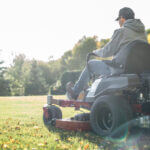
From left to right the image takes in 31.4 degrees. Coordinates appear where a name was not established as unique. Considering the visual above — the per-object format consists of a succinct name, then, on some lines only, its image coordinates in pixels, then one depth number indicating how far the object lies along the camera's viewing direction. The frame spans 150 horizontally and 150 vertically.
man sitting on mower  3.48
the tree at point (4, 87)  30.68
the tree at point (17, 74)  33.06
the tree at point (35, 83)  31.59
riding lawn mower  3.08
